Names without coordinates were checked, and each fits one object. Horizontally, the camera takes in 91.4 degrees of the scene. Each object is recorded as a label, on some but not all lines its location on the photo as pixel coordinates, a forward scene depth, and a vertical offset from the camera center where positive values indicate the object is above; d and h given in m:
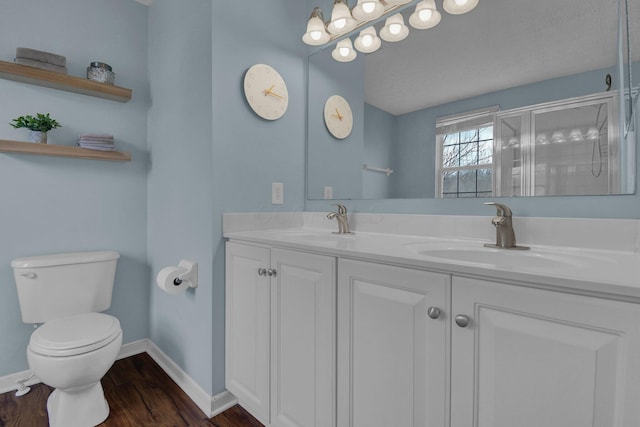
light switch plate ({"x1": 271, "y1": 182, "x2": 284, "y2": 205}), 1.75 +0.10
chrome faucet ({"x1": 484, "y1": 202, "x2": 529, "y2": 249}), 1.08 -0.05
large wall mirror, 1.01 +0.42
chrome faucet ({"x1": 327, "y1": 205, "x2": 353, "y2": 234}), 1.61 -0.05
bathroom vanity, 0.59 -0.31
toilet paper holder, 1.58 -0.33
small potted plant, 1.64 +0.45
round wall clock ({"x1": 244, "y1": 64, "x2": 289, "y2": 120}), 1.62 +0.65
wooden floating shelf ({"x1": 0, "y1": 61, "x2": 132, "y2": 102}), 1.59 +0.71
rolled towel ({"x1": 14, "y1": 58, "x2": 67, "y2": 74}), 1.60 +0.76
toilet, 1.29 -0.55
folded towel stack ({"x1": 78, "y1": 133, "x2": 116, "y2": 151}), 1.82 +0.40
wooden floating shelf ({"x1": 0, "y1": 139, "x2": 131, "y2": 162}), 1.61 +0.32
